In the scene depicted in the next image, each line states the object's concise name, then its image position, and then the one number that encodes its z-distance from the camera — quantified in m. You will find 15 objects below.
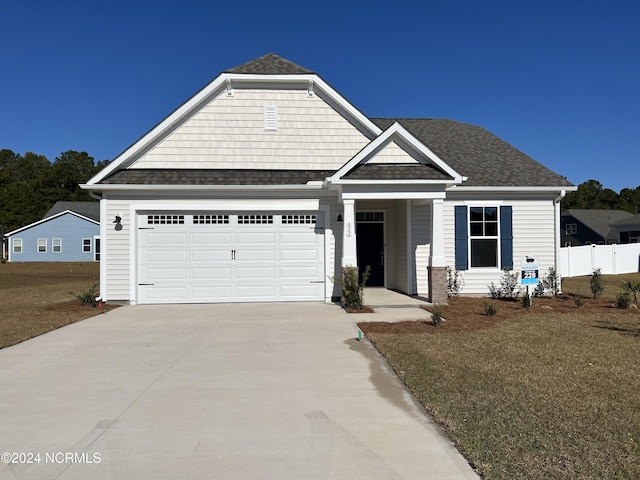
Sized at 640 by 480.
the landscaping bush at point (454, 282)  14.09
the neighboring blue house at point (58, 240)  42.41
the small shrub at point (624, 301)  11.86
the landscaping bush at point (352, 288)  11.48
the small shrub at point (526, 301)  12.16
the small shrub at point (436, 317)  9.35
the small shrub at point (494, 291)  14.35
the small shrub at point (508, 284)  14.33
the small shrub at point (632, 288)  12.22
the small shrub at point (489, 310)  10.67
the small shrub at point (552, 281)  14.31
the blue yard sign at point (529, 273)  11.87
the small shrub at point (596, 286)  13.63
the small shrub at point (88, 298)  12.73
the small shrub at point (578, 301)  11.97
